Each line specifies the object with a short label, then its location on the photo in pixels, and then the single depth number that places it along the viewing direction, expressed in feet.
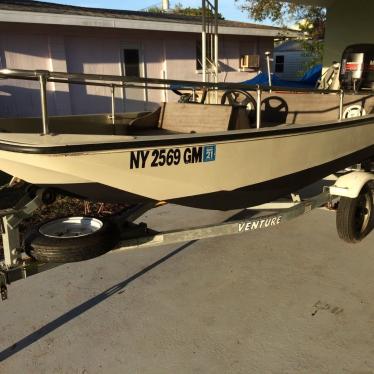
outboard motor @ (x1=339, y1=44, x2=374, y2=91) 19.70
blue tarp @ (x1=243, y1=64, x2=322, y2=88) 36.57
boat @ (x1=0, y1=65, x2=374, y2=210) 8.51
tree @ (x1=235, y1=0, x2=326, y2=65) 77.39
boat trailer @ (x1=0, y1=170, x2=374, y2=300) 8.66
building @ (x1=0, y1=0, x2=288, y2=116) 35.27
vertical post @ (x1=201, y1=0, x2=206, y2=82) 24.23
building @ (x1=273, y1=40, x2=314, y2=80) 87.30
